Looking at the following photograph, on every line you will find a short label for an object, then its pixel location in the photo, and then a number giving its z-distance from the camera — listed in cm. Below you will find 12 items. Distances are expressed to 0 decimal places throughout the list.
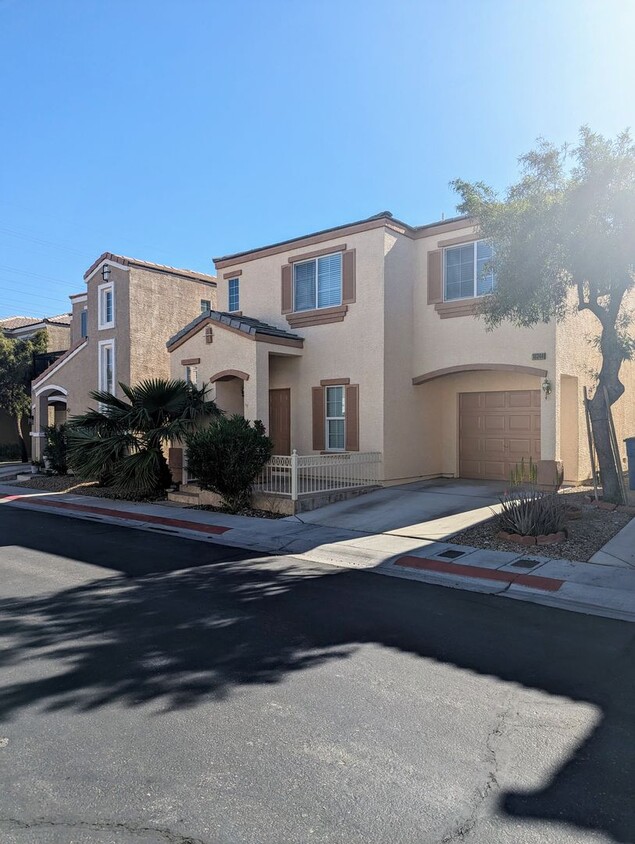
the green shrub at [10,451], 3150
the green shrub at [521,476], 1207
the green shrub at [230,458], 1320
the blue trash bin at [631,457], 1355
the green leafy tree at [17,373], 2786
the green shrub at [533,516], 962
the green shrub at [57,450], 2091
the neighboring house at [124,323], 2180
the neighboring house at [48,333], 3044
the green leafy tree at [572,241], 989
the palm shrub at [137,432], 1512
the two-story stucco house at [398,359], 1516
